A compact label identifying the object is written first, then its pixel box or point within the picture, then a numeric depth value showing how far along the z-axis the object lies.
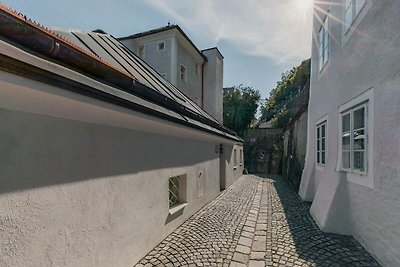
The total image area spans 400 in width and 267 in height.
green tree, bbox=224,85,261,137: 26.20
